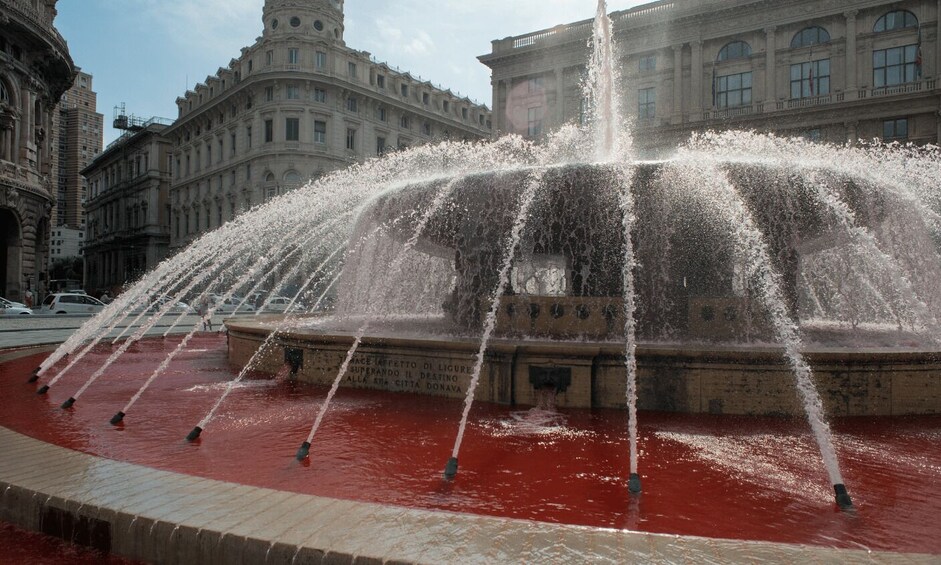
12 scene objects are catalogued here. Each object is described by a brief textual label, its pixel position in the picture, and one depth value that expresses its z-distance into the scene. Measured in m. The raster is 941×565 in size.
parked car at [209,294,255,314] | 38.82
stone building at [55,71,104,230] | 136.25
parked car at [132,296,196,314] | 35.78
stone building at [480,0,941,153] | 34.81
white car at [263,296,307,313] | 37.88
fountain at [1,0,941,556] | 6.17
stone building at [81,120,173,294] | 67.25
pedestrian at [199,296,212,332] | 18.32
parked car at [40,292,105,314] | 32.88
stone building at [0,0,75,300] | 34.66
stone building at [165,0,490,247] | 49.31
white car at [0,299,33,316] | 29.85
